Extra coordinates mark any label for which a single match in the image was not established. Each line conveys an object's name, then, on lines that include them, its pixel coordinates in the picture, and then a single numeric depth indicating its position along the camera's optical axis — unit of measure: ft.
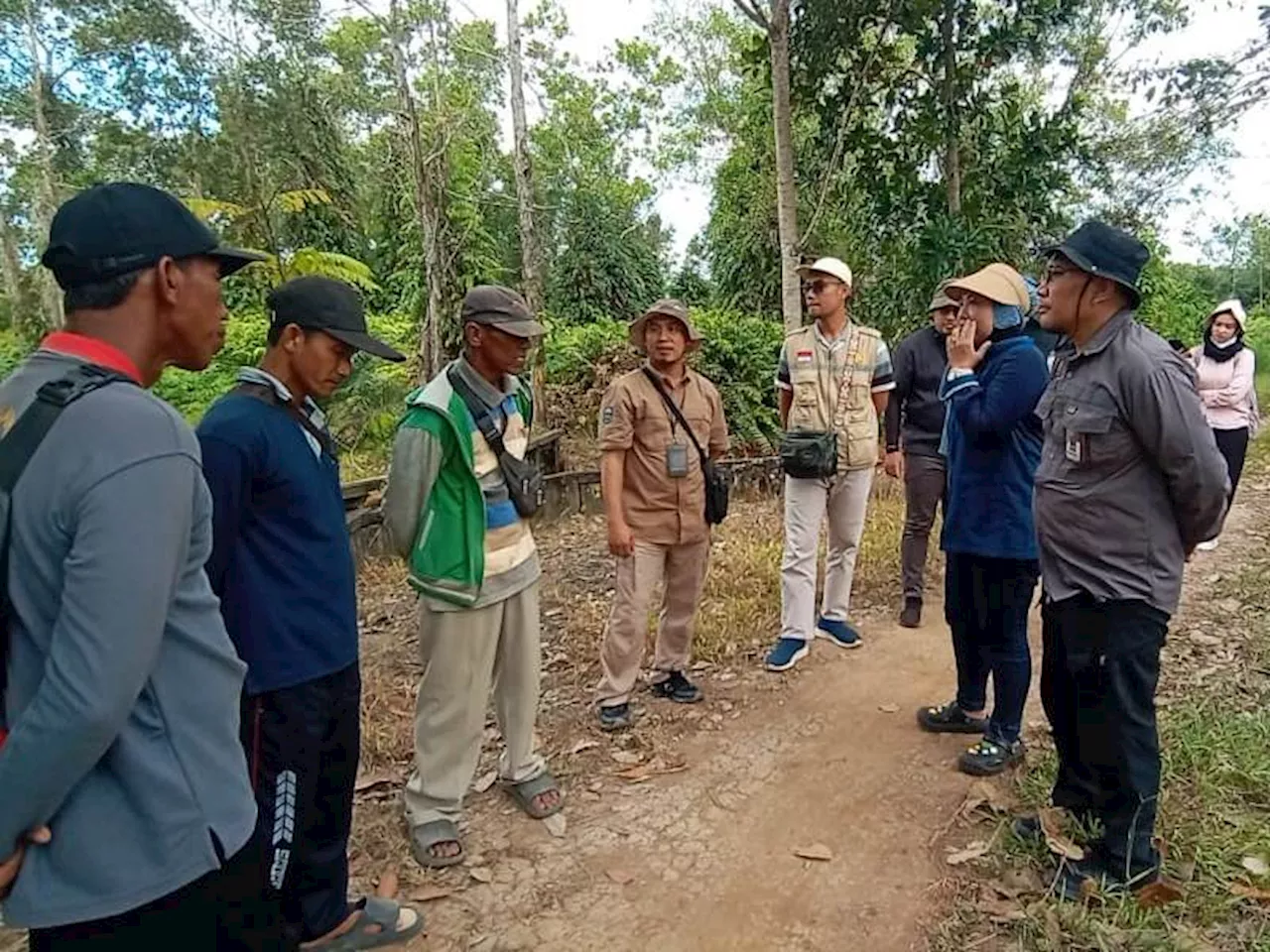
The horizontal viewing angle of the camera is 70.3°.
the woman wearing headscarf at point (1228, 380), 19.26
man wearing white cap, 13.94
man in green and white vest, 9.07
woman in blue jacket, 10.43
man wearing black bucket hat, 7.80
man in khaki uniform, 12.23
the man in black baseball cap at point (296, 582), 6.91
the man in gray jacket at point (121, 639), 3.99
